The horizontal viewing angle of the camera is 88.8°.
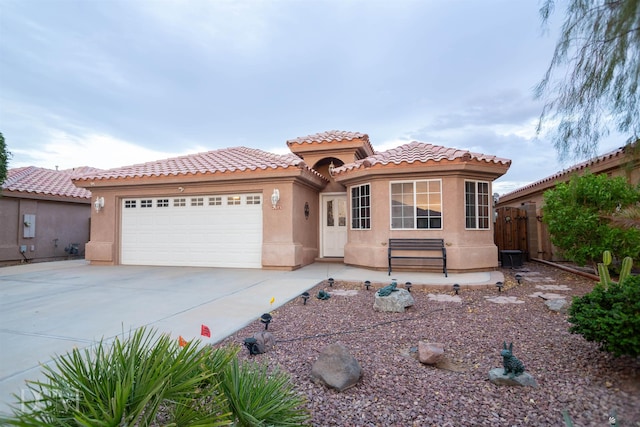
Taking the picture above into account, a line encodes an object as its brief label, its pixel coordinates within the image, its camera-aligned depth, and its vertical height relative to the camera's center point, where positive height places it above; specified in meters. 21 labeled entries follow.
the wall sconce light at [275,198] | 10.63 +0.96
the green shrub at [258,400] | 2.03 -1.14
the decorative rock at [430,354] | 3.58 -1.40
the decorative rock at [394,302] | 5.77 -1.34
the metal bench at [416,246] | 9.57 -0.57
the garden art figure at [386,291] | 5.90 -1.16
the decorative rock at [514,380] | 3.04 -1.43
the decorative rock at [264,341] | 3.97 -1.43
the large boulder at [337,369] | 3.08 -1.38
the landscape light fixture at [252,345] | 3.86 -1.41
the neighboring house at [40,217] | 13.33 +0.48
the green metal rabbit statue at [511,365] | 3.06 -1.30
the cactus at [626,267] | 4.00 -0.50
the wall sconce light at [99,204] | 12.39 +0.90
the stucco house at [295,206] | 9.75 +0.73
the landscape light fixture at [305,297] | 6.35 -1.36
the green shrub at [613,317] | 2.85 -0.84
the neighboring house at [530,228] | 12.84 -0.04
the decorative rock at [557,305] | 5.59 -1.36
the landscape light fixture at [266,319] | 4.62 -1.30
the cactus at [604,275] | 3.91 -0.60
